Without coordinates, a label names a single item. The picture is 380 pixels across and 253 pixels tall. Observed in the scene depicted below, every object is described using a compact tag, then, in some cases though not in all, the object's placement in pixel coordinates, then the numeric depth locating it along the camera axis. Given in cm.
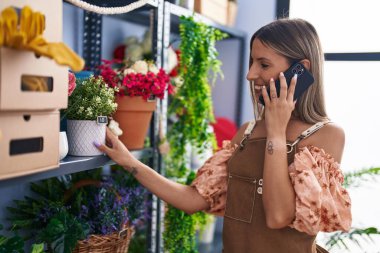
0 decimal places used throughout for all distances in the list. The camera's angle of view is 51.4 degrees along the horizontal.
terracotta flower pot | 142
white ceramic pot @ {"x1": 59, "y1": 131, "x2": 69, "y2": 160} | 111
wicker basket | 134
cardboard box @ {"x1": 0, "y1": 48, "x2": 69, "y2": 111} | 80
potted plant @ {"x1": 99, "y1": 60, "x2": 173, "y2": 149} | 141
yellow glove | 77
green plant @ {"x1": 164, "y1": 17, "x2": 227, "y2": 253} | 181
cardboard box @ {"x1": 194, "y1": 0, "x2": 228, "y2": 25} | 196
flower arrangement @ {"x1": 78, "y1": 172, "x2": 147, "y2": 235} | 140
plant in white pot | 122
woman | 118
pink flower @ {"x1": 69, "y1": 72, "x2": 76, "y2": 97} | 113
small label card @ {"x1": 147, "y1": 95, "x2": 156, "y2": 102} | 148
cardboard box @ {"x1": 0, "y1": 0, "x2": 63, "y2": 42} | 86
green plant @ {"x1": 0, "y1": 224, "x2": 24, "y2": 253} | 113
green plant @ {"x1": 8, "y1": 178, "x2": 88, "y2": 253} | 125
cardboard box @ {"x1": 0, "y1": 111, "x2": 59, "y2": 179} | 85
